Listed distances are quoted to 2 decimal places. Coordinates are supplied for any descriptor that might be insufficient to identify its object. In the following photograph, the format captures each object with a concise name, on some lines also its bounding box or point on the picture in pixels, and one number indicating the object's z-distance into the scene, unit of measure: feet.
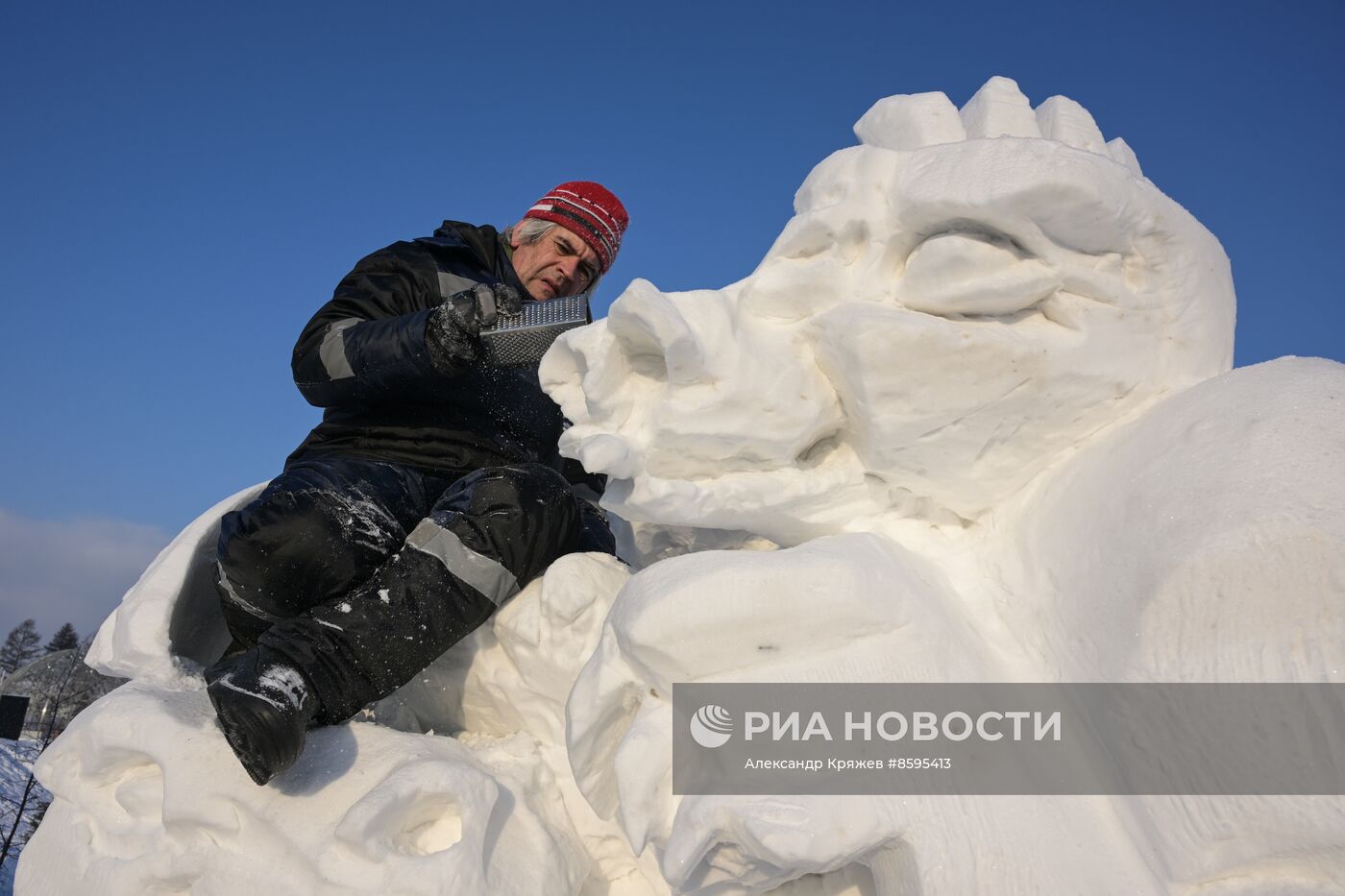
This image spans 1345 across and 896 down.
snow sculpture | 3.97
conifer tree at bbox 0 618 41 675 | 53.28
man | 5.44
